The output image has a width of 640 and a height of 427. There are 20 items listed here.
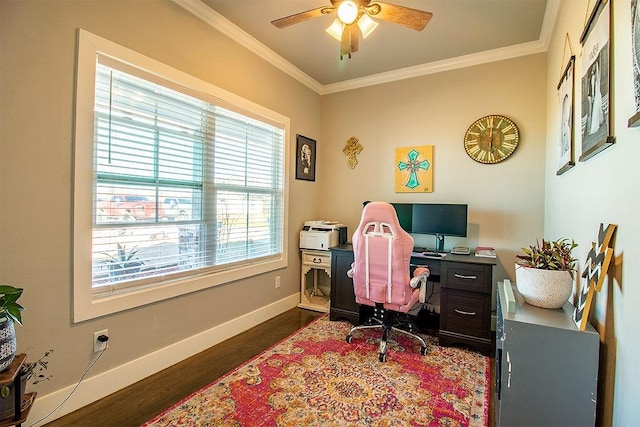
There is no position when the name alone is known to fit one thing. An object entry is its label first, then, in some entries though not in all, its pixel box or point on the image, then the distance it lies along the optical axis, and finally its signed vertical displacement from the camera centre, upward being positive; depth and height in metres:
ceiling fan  1.84 +1.21
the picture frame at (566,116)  1.80 +0.63
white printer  3.50 -0.27
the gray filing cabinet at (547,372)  1.18 -0.62
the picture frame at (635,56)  0.91 +0.49
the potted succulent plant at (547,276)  1.46 -0.29
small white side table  3.55 -0.89
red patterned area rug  1.70 -1.13
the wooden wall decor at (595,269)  1.13 -0.21
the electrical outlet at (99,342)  1.86 -0.82
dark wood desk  2.50 -0.69
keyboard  2.76 -0.37
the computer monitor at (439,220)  2.95 -0.06
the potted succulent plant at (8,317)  1.26 -0.47
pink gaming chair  2.33 -0.44
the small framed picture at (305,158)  3.62 +0.64
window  1.80 +0.19
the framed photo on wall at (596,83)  1.20 +0.58
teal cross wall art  3.35 +0.48
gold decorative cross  3.79 +0.76
